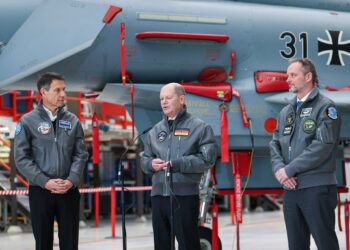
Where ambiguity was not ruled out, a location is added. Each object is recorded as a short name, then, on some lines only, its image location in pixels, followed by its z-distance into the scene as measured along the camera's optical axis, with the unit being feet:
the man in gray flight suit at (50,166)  28.65
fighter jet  37.70
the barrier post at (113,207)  69.01
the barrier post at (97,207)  84.10
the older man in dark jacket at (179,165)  28.60
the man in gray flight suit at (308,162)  26.10
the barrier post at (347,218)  43.71
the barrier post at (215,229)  39.03
